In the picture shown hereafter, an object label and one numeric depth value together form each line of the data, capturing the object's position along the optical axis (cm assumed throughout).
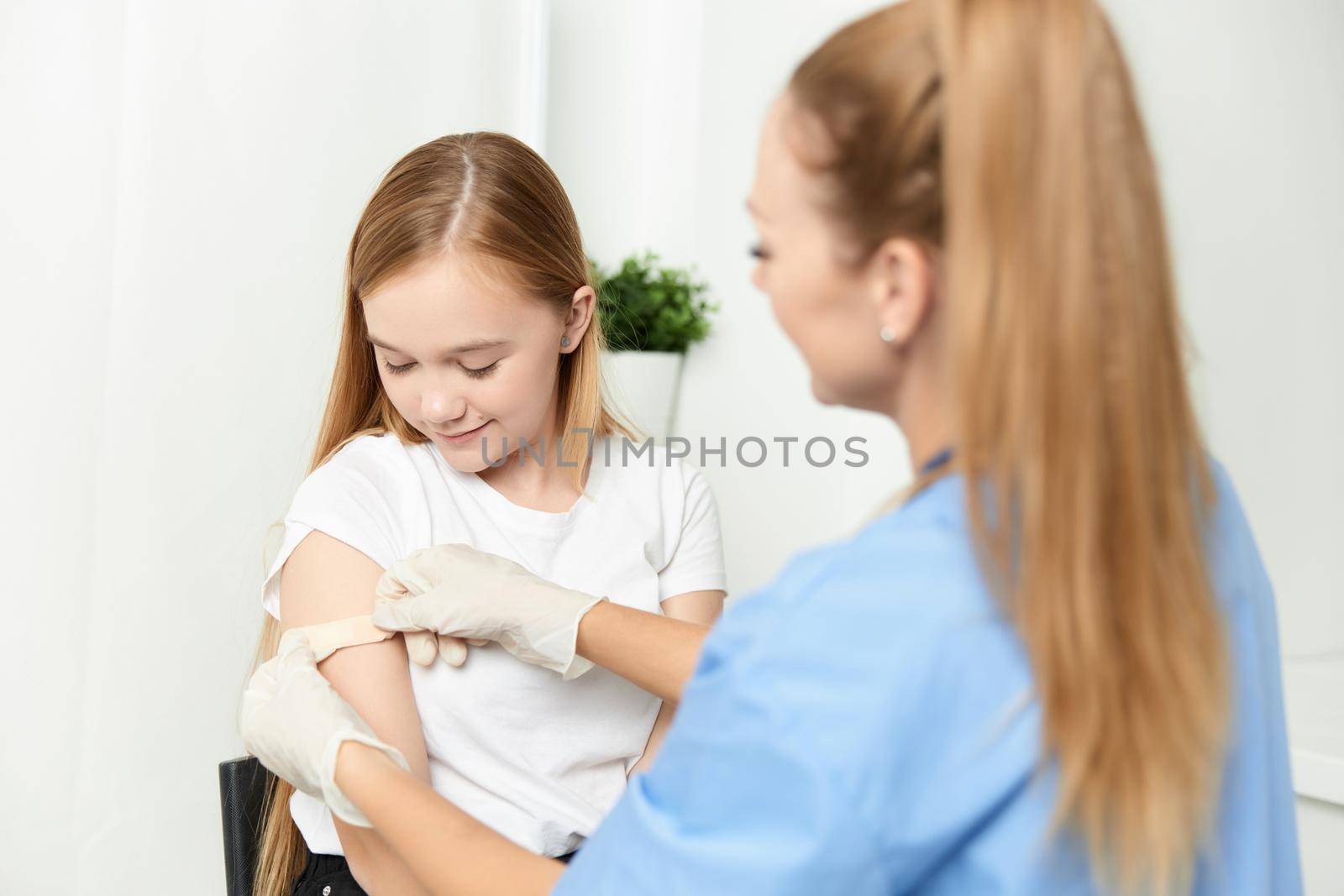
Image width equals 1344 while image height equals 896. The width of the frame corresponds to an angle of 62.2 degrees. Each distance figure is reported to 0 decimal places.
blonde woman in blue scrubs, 58
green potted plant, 261
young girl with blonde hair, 113
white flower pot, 260
